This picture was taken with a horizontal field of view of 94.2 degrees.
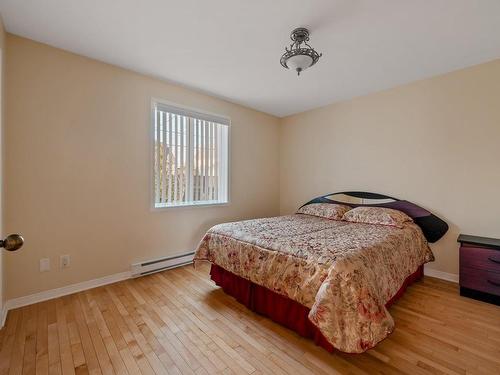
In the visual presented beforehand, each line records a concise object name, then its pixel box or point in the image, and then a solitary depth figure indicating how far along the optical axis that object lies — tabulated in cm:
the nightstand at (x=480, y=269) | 220
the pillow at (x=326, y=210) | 329
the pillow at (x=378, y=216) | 272
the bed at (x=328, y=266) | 141
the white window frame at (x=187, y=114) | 291
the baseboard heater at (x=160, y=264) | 274
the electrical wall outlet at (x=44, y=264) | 222
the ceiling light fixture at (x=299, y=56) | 188
